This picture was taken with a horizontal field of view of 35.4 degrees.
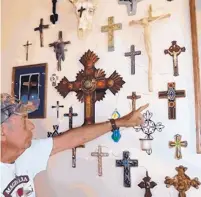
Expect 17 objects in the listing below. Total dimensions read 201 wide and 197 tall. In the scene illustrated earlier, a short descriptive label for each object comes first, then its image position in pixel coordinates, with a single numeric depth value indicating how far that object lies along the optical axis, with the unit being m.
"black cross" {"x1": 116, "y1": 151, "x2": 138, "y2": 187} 1.50
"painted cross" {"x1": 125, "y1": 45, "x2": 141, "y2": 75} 1.56
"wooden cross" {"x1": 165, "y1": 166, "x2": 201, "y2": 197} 1.36
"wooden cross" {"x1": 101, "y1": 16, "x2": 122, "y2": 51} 1.63
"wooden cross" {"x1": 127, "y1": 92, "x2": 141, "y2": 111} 1.53
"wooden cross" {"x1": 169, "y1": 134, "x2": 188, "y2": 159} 1.40
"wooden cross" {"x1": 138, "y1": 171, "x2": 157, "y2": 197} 1.44
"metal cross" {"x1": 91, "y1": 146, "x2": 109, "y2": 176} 1.59
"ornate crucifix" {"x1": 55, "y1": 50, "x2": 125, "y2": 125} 1.60
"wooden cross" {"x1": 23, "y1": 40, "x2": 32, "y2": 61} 1.91
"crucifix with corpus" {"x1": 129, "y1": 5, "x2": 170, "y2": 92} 1.50
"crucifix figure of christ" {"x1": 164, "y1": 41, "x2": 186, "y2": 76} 1.46
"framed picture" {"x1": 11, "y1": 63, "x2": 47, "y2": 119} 1.81
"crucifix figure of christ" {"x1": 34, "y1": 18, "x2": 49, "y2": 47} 1.87
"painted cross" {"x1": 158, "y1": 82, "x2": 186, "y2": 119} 1.44
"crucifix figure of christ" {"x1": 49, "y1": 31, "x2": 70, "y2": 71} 1.77
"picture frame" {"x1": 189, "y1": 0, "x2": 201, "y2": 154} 1.37
